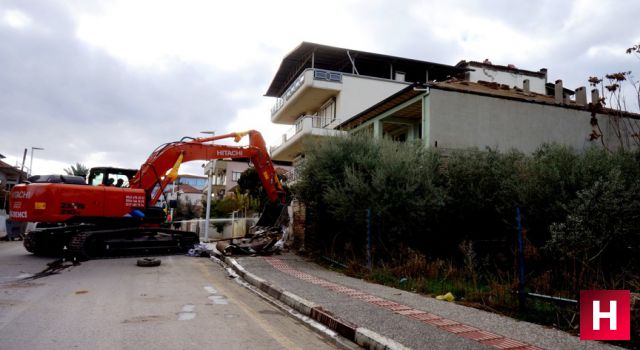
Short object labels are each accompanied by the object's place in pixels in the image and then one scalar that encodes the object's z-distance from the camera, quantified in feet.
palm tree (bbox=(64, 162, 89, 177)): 191.98
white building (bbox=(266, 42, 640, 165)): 56.80
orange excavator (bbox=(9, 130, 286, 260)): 46.42
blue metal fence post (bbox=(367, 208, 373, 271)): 36.44
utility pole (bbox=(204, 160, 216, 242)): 83.75
